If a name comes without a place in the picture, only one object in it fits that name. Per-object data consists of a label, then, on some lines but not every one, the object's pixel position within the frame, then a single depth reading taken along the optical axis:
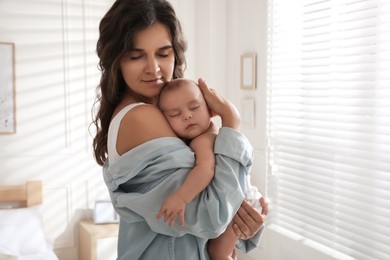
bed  2.80
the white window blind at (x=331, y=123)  2.25
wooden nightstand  3.12
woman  1.06
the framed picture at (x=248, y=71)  3.27
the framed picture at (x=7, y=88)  3.18
